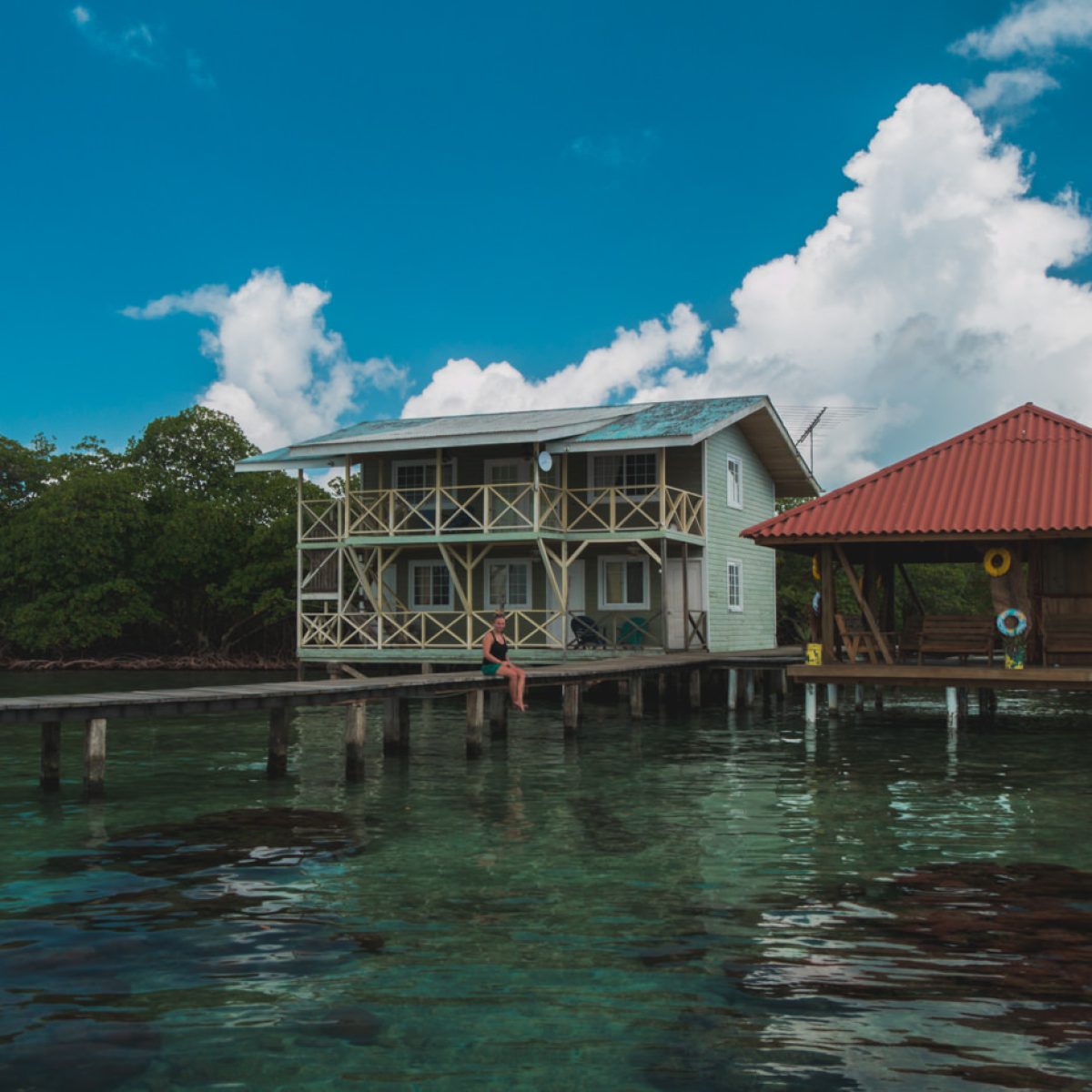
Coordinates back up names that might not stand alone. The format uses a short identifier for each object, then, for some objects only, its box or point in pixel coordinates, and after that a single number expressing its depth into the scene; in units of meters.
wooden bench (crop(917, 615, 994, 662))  19.20
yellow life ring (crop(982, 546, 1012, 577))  18.95
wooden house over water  27.45
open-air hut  18.55
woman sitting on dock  18.20
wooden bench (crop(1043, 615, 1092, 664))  18.39
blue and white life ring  18.50
